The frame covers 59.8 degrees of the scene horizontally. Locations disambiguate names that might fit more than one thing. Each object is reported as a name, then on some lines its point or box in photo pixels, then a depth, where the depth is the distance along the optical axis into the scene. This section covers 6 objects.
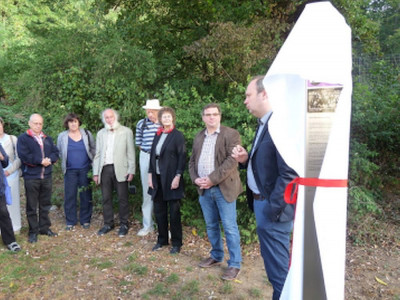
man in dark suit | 2.51
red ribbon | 2.06
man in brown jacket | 4.07
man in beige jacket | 5.66
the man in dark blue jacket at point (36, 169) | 5.37
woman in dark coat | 4.68
